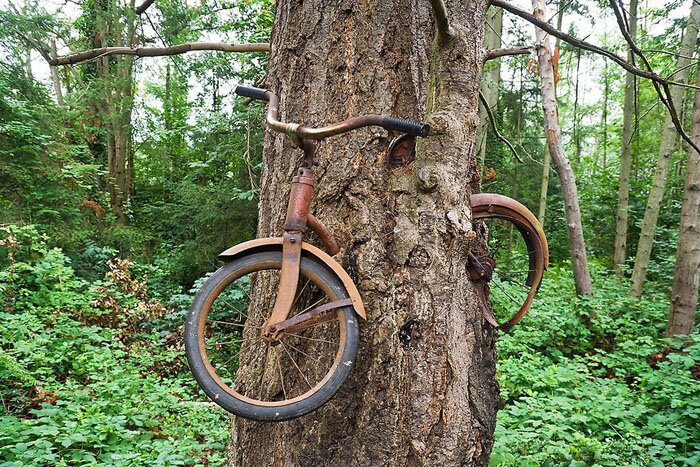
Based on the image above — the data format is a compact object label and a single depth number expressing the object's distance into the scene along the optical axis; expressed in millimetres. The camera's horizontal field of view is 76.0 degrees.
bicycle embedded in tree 1211
